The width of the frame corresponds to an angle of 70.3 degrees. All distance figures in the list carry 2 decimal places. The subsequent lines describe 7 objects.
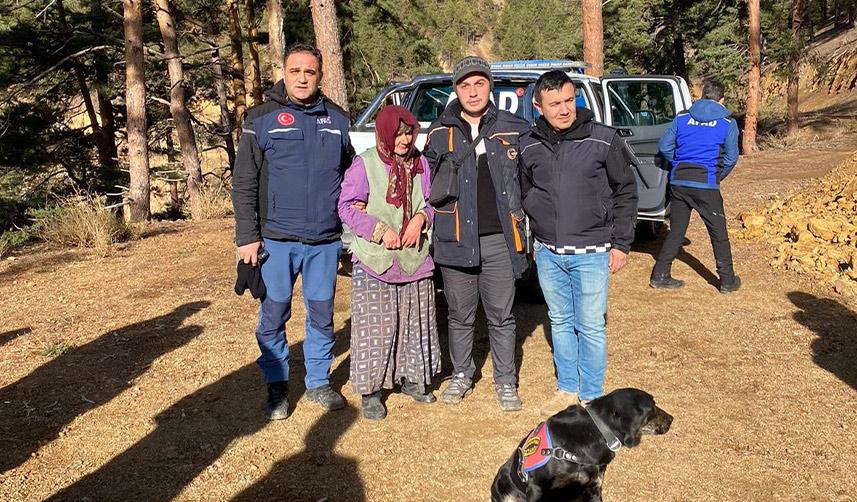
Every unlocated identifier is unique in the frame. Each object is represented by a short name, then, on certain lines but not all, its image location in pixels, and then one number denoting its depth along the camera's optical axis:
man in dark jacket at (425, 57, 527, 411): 3.17
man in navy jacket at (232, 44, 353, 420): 3.10
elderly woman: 3.16
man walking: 5.09
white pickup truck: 5.42
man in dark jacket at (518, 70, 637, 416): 2.98
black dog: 2.16
